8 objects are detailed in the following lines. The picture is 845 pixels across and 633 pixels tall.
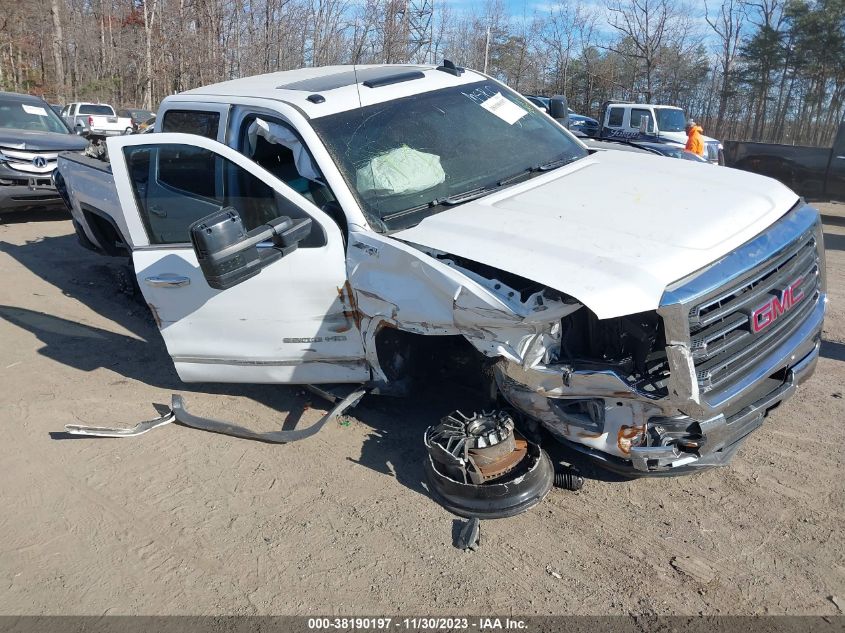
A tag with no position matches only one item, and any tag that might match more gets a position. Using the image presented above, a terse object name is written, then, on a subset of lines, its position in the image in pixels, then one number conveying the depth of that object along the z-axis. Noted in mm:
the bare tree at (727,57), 27094
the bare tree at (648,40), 28172
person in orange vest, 13836
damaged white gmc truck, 2904
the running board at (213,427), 3852
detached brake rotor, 3234
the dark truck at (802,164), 12344
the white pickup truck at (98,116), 23000
